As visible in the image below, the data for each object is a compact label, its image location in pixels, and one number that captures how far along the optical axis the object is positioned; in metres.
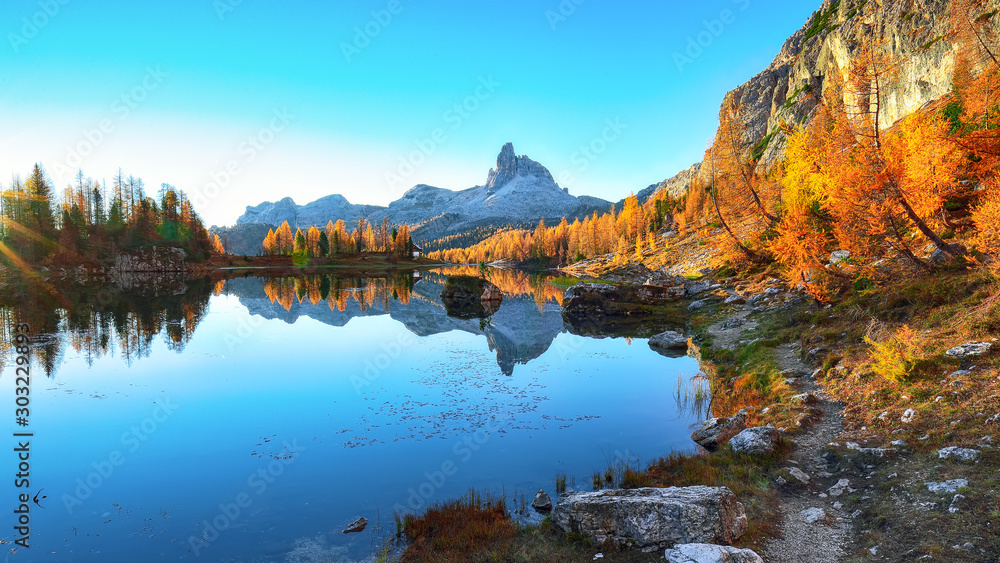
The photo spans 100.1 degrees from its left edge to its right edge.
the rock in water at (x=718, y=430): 14.11
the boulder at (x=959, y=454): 9.01
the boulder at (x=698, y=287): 48.66
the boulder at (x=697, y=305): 41.59
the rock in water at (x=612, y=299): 43.94
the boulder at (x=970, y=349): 12.84
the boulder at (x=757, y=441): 11.80
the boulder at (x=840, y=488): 9.59
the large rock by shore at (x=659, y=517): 7.86
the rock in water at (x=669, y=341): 29.38
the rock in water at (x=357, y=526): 9.66
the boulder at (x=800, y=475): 10.31
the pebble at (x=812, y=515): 8.71
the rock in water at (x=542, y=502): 10.54
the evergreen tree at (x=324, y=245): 147.12
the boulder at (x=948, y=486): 8.23
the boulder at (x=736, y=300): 37.94
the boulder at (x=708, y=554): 6.58
